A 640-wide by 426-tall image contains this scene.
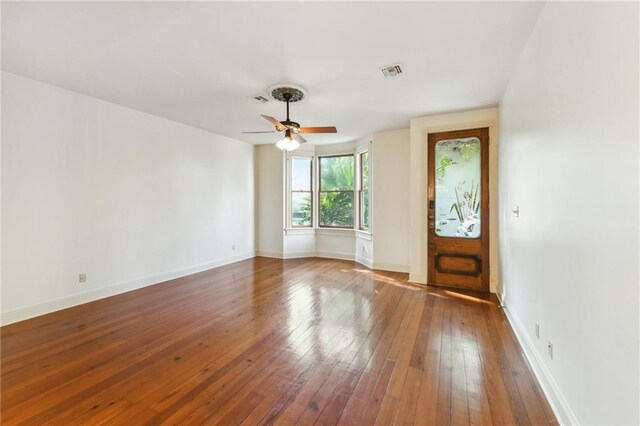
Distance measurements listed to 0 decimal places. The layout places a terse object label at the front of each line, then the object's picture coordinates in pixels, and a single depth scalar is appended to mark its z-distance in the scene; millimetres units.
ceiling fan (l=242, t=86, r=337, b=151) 3438
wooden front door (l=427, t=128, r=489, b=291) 4273
